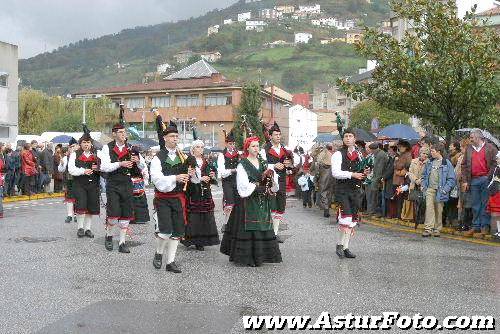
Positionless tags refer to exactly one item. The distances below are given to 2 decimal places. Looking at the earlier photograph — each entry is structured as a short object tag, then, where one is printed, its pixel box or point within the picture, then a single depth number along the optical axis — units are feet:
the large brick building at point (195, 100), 246.06
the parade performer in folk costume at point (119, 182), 37.35
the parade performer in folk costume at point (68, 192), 50.34
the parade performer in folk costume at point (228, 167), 44.26
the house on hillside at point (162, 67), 592.52
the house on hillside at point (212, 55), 597.07
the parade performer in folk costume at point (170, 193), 31.32
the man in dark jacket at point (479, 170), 43.39
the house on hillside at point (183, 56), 626.64
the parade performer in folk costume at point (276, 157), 40.93
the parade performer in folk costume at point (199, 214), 38.27
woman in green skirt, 32.78
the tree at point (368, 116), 178.09
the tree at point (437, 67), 54.80
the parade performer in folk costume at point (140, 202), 47.95
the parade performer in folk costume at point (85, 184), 43.86
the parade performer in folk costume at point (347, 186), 35.81
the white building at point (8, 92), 136.87
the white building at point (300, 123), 293.74
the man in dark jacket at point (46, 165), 85.25
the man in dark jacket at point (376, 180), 54.80
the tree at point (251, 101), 214.69
